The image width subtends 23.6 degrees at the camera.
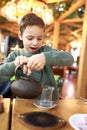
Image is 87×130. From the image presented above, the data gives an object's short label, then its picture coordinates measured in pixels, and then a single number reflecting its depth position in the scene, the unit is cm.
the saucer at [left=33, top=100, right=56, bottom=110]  109
